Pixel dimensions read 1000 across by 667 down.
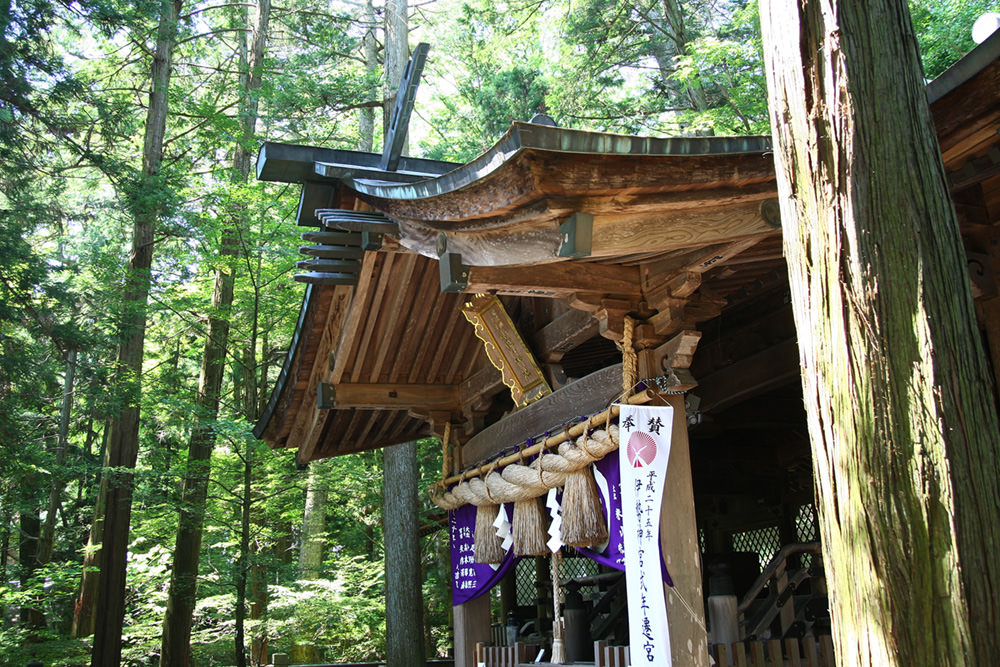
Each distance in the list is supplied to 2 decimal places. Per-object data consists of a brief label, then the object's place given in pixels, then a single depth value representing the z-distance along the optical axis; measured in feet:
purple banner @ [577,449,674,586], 15.84
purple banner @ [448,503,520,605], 22.61
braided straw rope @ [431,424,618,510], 16.44
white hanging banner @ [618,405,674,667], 14.27
